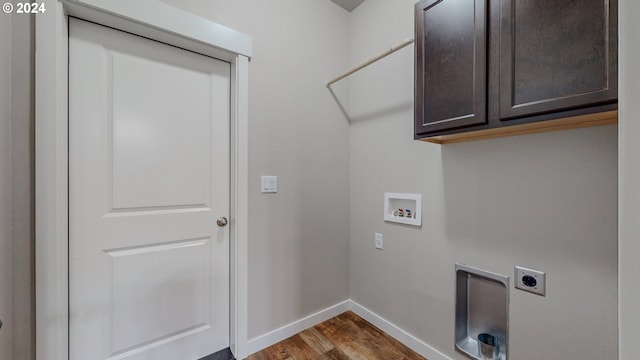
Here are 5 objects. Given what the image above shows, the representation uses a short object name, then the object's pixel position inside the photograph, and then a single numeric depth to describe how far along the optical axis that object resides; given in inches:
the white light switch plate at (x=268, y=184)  68.3
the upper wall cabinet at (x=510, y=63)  33.1
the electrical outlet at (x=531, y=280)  46.3
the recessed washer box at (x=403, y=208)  66.5
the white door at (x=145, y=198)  50.3
